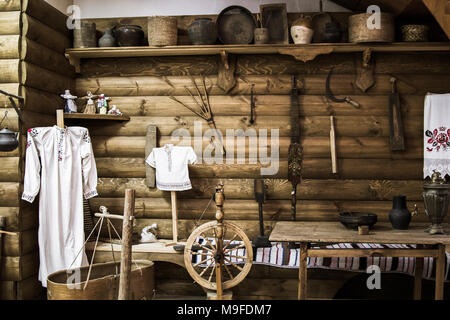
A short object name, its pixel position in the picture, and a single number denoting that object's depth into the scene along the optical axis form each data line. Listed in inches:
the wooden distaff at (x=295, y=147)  197.0
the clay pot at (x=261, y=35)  192.1
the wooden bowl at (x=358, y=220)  163.8
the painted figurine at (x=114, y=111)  207.0
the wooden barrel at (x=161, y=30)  195.0
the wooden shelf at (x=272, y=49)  188.7
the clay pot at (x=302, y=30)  190.5
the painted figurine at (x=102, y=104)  207.3
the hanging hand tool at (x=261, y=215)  190.2
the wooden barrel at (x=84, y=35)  202.5
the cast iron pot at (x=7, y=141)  158.2
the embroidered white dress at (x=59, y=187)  176.4
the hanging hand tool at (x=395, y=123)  196.4
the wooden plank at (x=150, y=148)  206.5
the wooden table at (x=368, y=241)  150.6
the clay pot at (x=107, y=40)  201.9
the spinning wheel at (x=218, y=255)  170.1
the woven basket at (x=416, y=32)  187.9
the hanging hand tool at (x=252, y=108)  203.3
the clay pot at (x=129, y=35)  198.8
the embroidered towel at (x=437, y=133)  191.6
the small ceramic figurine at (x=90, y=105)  205.9
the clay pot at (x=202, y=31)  194.2
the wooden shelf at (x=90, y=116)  195.9
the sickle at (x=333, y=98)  199.9
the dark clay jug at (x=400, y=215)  167.5
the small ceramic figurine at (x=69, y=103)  200.5
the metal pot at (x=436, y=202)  159.9
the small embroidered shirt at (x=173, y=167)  198.7
